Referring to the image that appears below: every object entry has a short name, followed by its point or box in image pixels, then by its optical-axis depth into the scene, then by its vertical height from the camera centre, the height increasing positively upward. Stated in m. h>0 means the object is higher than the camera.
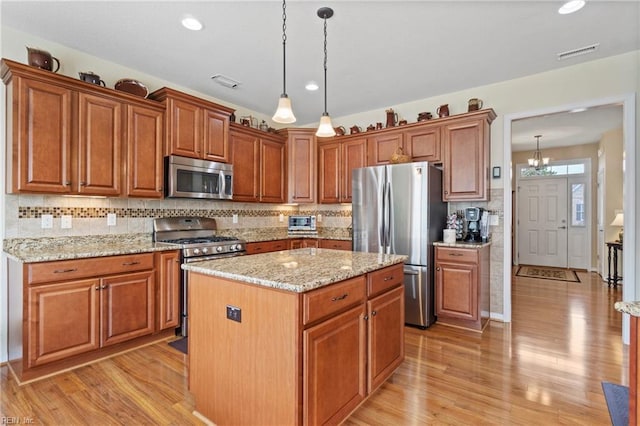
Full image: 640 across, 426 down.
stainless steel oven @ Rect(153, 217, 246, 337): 3.13 -0.32
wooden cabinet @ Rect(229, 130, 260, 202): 4.08 +0.63
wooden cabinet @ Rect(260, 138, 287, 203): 4.45 +0.60
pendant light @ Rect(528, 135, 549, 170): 6.45 +1.07
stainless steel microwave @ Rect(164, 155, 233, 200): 3.28 +0.37
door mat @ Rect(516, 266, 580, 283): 5.80 -1.20
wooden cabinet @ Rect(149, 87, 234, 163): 3.27 +0.95
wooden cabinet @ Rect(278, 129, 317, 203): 4.74 +0.69
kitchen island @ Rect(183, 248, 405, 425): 1.46 -0.66
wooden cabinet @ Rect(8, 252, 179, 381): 2.23 -0.77
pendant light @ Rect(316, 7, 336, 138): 2.37 +0.68
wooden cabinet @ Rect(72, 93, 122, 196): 2.70 +0.58
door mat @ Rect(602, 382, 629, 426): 1.45 -0.98
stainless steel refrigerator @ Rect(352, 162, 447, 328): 3.41 -0.09
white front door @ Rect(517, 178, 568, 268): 6.92 -0.21
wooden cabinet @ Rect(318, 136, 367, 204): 4.45 +0.69
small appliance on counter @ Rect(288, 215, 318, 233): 4.92 -0.19
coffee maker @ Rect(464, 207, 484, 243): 3.67 -0.12
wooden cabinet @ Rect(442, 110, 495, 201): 3.50 +0.62
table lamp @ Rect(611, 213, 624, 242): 5.12 -0.14
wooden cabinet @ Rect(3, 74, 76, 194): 2.38 +0.60
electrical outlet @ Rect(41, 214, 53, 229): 2.71 -0.08
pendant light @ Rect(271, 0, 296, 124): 2.10 +0.67
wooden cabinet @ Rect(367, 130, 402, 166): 4.07 +0.88
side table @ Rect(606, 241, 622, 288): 5.14 -0.88
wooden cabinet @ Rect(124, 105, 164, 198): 3.01 +0.59
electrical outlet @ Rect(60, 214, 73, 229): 2.82 -0.08
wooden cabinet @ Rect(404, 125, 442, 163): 3.76 +0.84
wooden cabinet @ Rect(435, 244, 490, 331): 3.27 -0.80
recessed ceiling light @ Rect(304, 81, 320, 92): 3.70 +1.51
